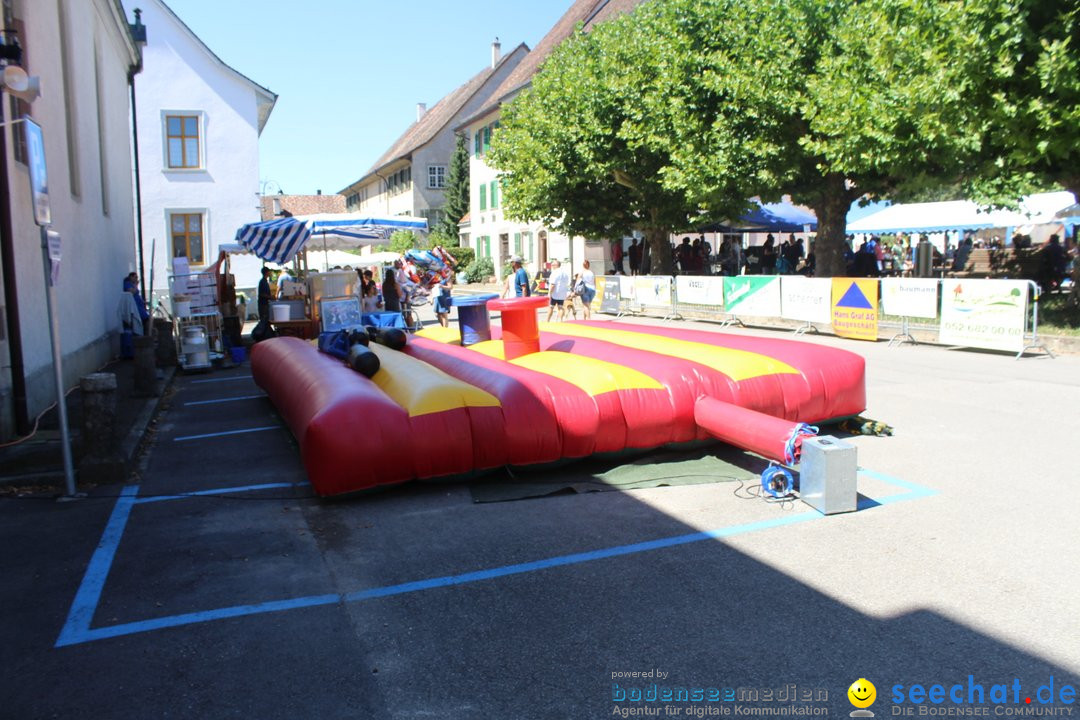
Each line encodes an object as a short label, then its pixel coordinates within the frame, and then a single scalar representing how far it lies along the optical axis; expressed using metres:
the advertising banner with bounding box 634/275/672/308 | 23.72
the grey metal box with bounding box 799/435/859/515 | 5.67
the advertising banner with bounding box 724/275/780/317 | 19.33
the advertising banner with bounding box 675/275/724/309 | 21.56
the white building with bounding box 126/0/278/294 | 27.44
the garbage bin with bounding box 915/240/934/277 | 29.86
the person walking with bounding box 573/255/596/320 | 20.11
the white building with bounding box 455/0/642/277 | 38.62
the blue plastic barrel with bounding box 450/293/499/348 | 9.71
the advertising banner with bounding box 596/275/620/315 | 26.55
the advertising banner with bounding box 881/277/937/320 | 15.34
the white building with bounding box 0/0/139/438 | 8.51
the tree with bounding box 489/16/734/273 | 24.77
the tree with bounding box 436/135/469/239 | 60.97
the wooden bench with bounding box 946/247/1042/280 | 21.27
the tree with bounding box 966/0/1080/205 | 12.61
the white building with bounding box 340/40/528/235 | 58.53
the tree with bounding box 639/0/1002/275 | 15.05
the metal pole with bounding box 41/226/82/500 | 6.56
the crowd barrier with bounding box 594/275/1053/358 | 13.75
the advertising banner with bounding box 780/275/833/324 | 17.69
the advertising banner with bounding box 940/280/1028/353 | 13.49
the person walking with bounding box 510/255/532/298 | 19.42
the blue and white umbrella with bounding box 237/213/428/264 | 17.58
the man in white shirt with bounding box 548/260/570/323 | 20.11
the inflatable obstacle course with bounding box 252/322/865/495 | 6.20
